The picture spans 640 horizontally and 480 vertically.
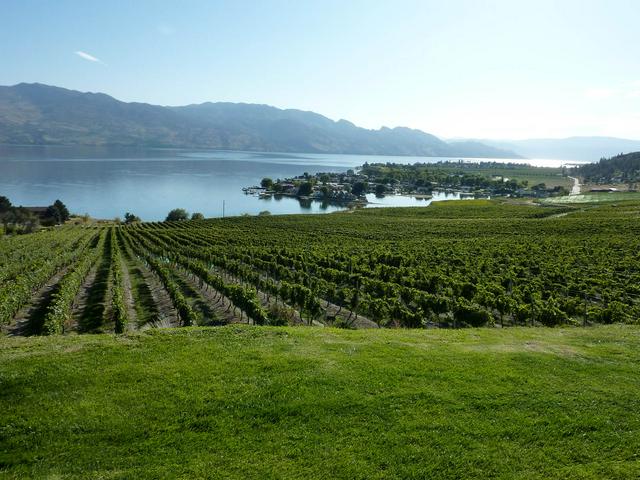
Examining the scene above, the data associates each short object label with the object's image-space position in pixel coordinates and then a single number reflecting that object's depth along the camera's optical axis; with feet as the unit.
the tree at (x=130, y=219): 393.04
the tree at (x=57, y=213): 350.64
